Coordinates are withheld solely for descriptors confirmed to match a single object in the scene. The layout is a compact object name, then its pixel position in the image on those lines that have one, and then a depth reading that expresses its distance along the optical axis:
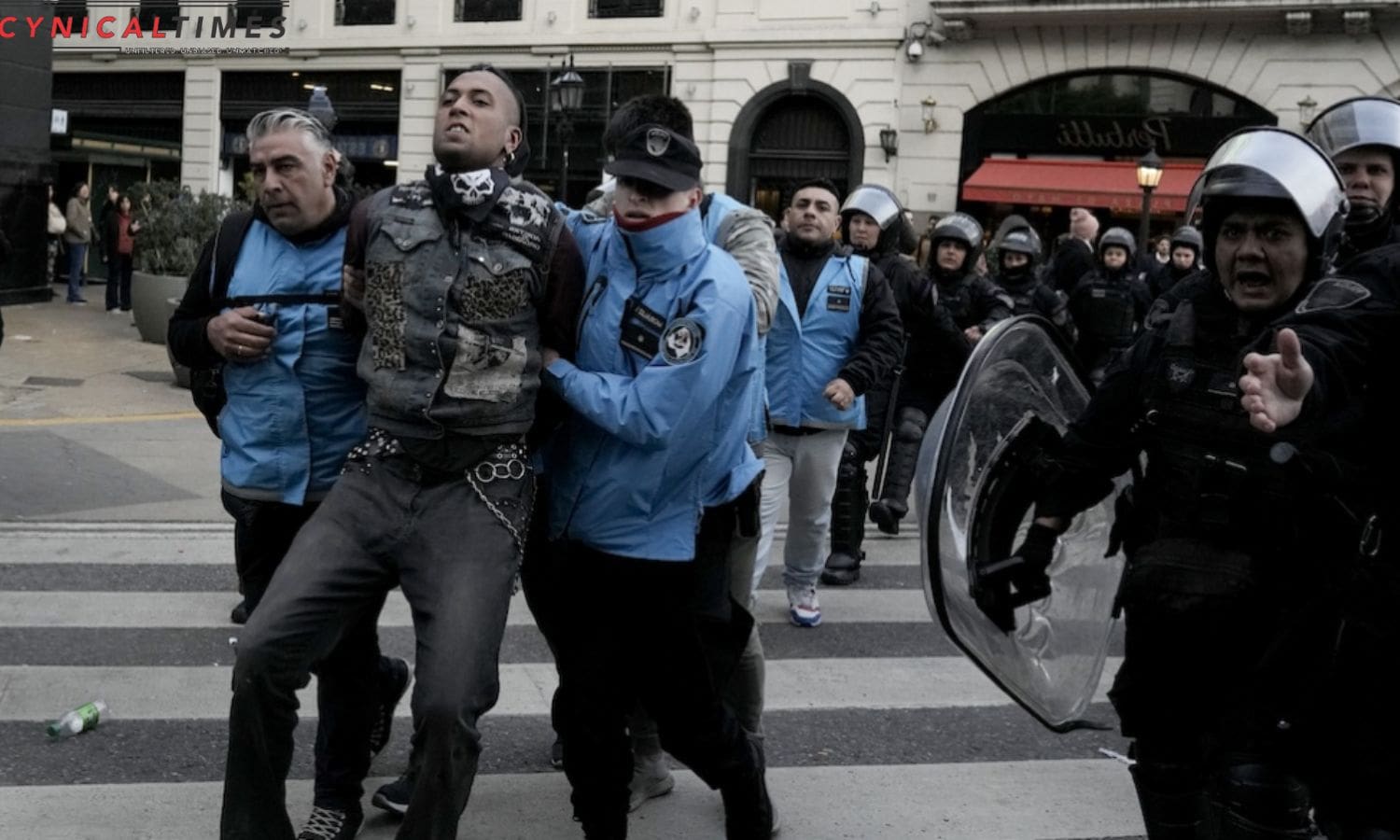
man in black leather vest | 3.14
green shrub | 14.16
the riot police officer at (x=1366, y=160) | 3.62
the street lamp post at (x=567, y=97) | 21.44
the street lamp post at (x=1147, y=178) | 18.47
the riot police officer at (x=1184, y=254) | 11.00
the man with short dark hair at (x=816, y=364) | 5.91
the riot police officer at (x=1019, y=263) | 9.23
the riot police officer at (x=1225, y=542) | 2.98
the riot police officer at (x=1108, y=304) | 11.14
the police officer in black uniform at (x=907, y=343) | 7.16
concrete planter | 14.36
